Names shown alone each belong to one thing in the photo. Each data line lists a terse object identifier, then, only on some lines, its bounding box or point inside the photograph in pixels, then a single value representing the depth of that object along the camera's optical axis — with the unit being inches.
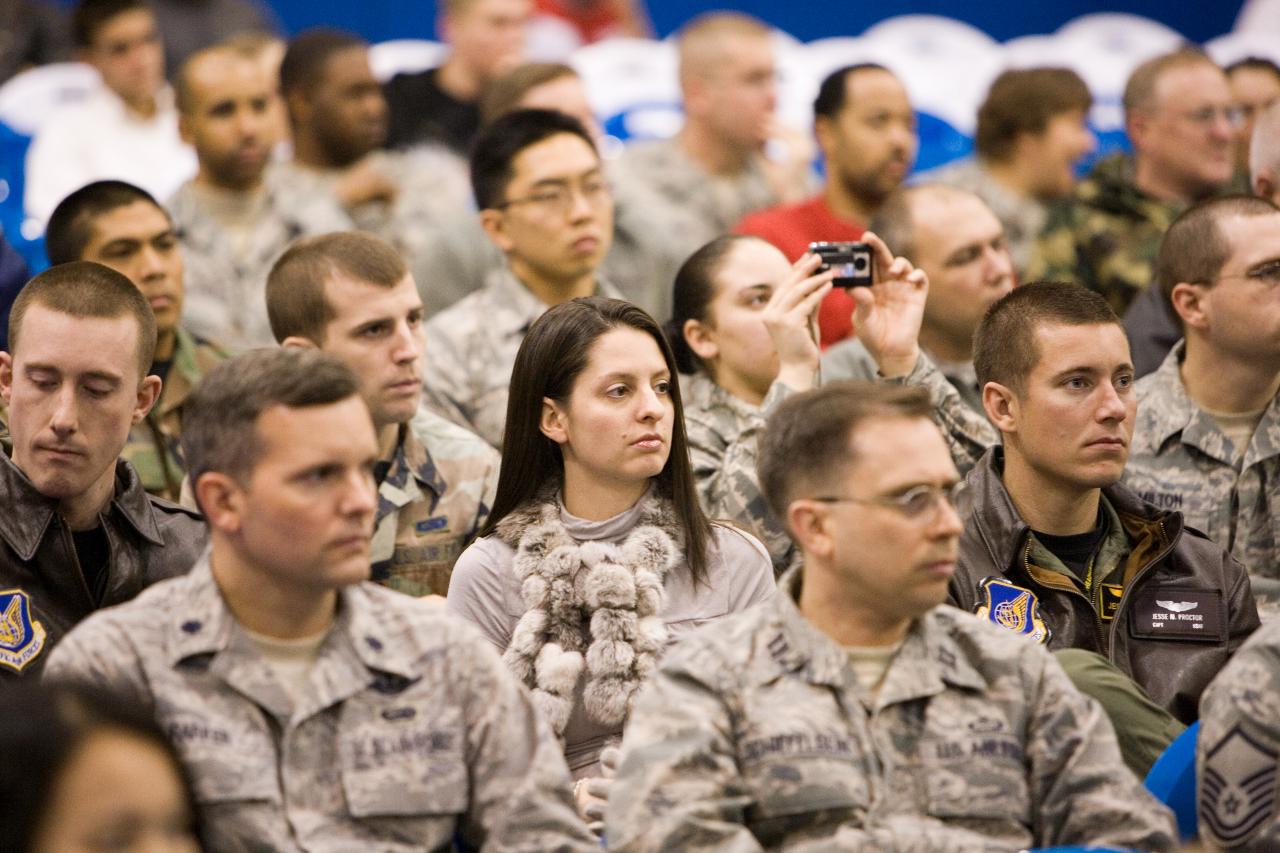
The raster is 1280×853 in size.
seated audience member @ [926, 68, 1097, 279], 459.2
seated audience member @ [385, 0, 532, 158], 506.0
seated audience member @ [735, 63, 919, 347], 411.2
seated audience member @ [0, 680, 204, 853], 143.5
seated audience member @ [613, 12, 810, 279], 474.0
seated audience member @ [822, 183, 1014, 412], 342.0
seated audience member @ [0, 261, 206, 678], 233.9
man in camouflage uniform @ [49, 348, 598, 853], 177.3
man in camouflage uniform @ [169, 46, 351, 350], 410.3
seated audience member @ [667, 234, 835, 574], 279.6
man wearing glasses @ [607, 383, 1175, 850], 181.0
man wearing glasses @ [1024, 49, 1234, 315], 415.2
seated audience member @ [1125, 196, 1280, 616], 287.0
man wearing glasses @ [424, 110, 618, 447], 340.5
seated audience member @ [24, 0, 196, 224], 455.8
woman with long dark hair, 230.1
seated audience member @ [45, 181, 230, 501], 314.7
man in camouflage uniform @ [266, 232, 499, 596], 282.0
